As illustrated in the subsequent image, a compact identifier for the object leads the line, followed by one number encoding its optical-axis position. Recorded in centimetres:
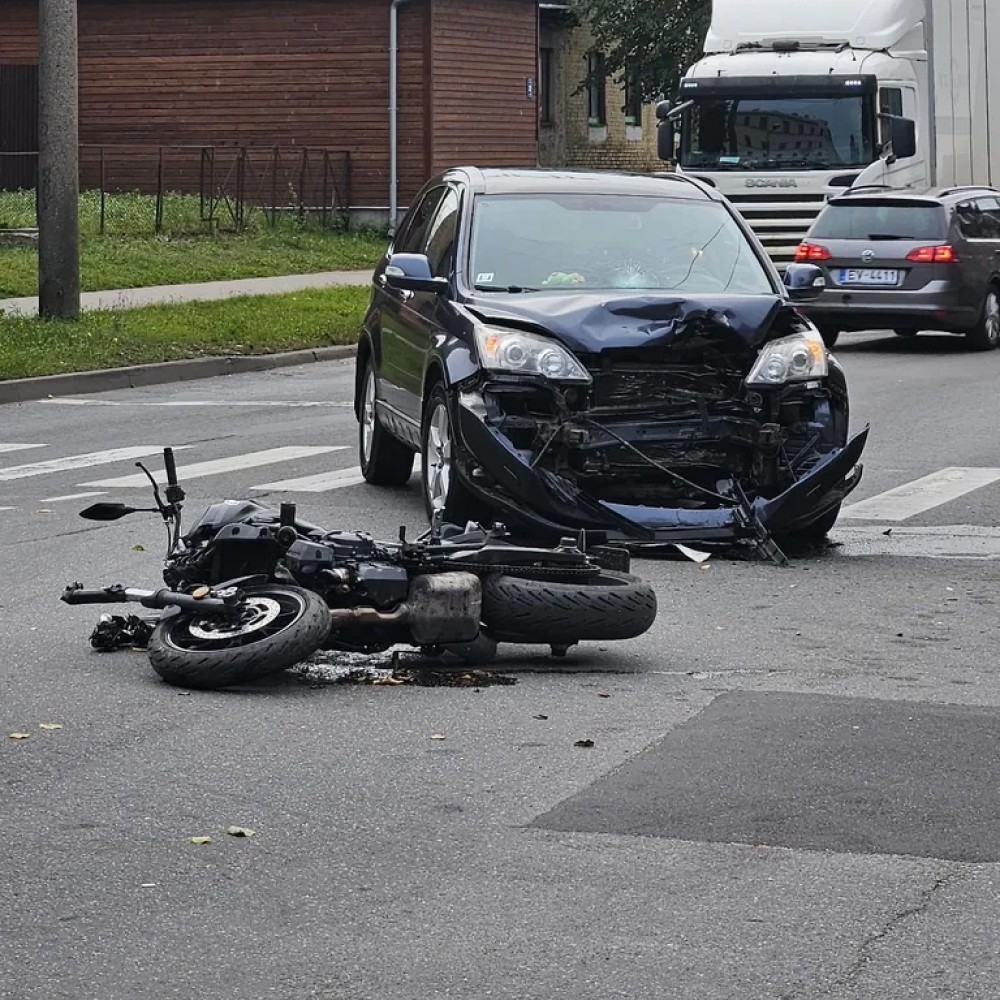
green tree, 4878
